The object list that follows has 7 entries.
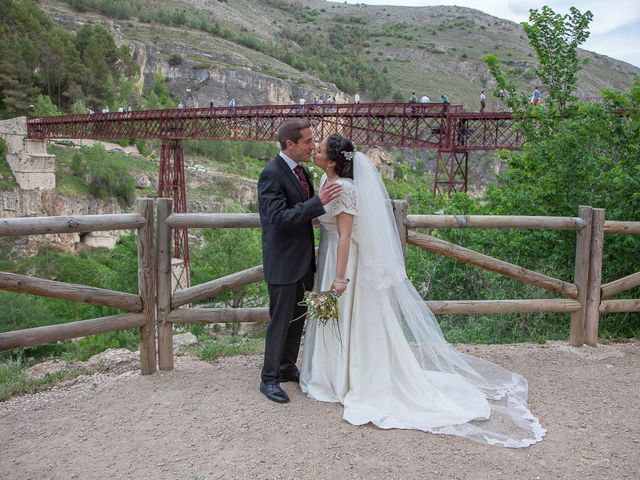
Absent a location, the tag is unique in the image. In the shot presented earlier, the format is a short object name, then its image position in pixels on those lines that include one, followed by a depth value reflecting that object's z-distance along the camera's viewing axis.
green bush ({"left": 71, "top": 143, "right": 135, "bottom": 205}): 42.59
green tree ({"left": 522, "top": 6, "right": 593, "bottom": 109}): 9.01
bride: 3.72
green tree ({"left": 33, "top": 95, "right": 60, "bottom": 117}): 50.84
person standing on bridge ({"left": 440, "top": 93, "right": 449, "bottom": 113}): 24.21
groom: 3.72
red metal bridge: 24.48
